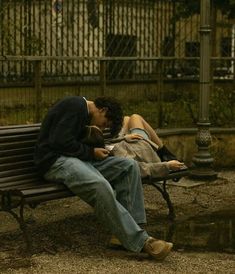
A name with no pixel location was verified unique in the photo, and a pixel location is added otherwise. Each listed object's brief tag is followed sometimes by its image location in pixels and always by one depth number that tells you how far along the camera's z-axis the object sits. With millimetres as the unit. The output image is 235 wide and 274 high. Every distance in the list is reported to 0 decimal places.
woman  9636
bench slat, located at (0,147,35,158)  9084
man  8234
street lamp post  12503
